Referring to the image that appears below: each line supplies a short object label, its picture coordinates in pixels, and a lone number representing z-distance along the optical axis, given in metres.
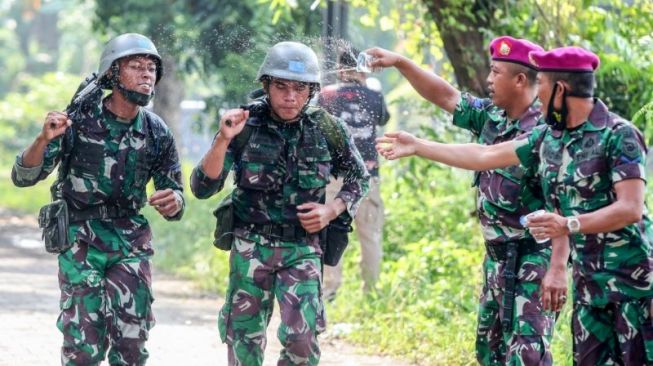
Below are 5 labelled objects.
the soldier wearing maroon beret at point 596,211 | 10.17
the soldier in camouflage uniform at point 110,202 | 12.54
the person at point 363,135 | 16.26
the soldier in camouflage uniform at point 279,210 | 12.43
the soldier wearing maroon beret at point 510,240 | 12.31
